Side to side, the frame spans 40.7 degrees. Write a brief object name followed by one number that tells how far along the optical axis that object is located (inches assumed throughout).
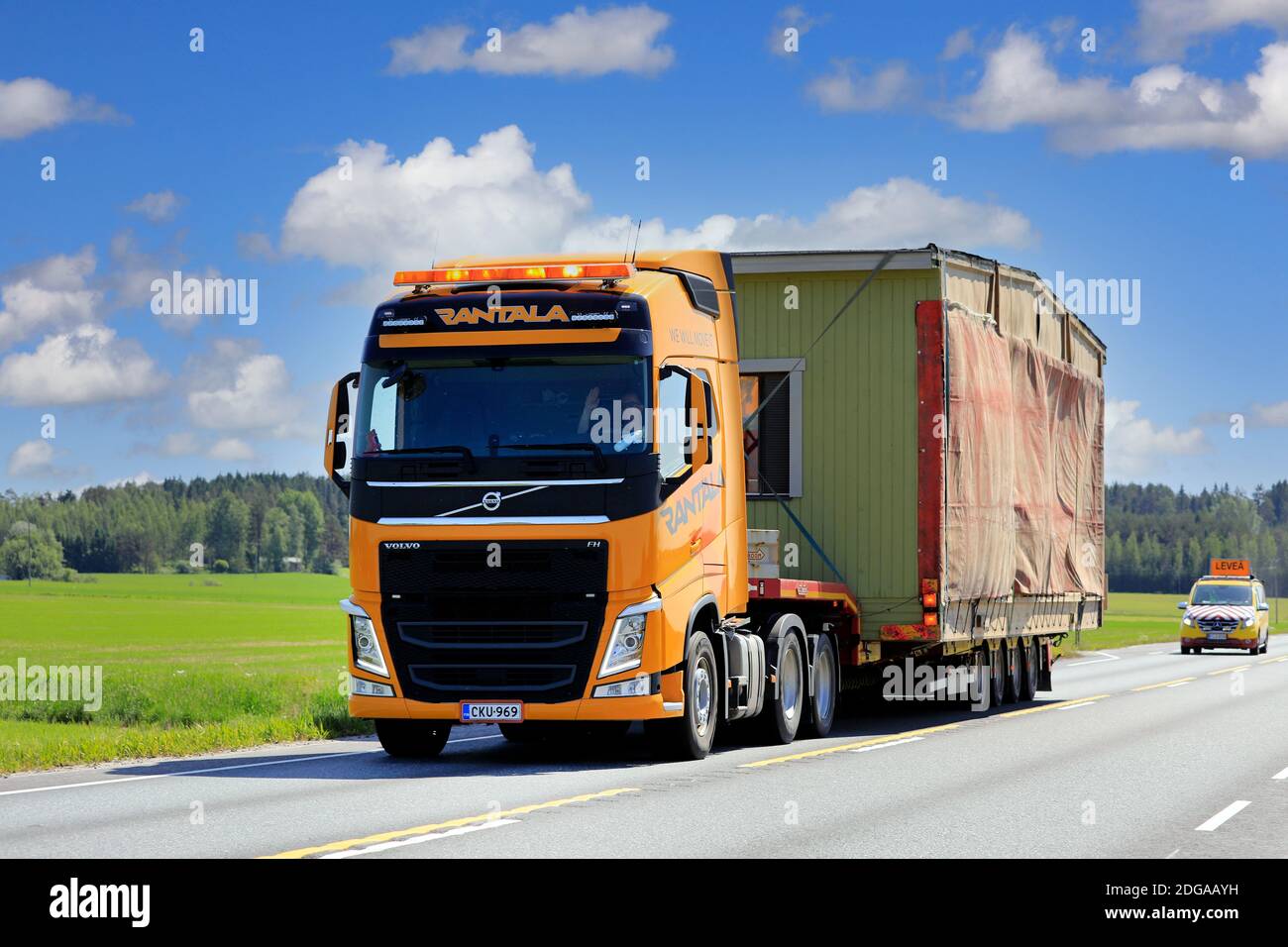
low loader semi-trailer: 539.5
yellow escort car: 1926.7
